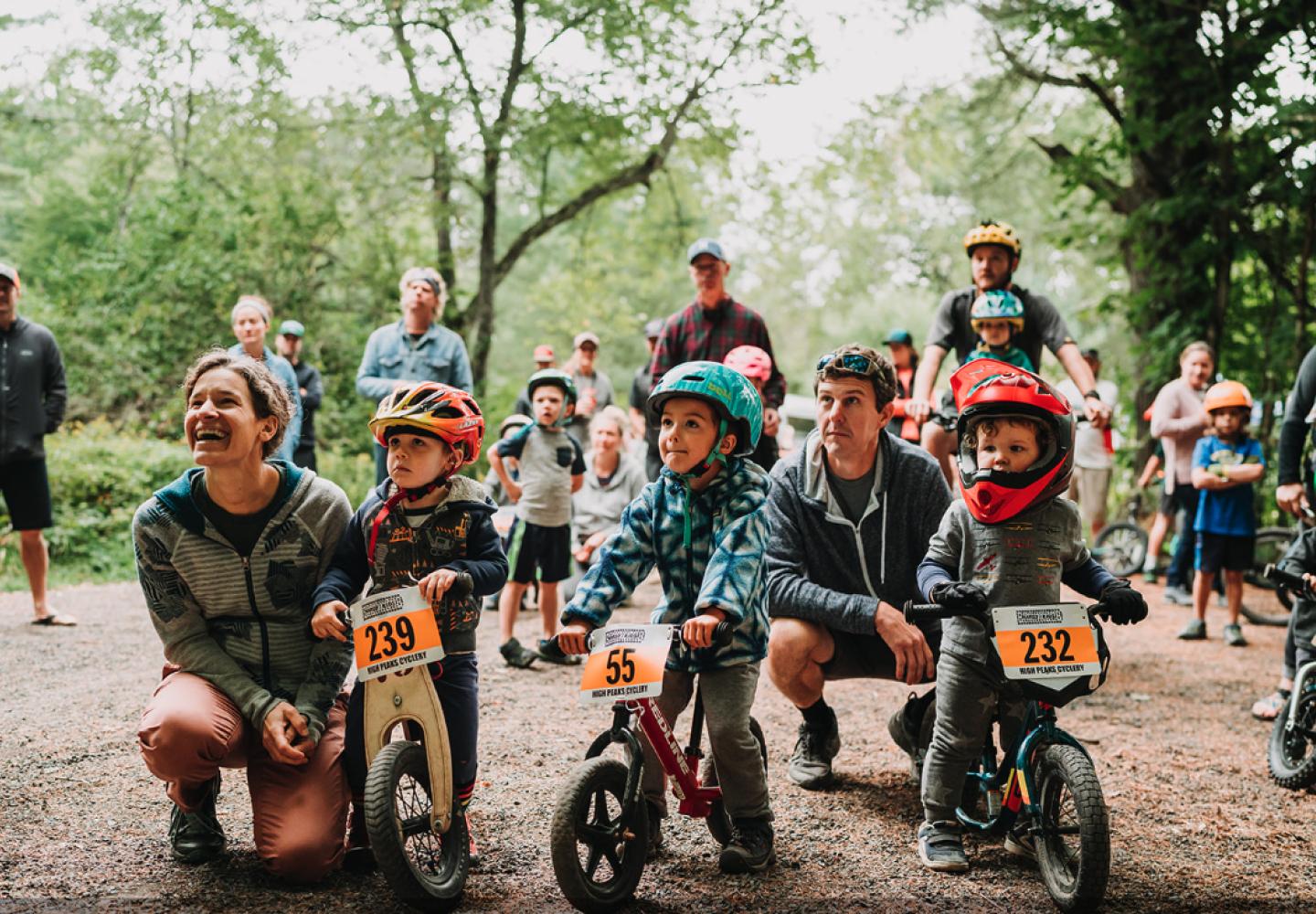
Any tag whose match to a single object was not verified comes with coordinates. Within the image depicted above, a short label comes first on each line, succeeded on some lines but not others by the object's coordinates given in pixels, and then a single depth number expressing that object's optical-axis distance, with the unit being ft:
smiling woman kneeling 10.36
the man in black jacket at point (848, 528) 13.14
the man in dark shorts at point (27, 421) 22.39
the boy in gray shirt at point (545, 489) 21.91
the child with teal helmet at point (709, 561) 10.83
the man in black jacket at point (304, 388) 29.86
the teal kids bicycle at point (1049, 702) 10.34
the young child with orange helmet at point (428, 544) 10.75
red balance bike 9.57
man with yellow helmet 18.54
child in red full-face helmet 11.01
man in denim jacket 23.21
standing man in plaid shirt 21.79
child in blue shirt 25.63
